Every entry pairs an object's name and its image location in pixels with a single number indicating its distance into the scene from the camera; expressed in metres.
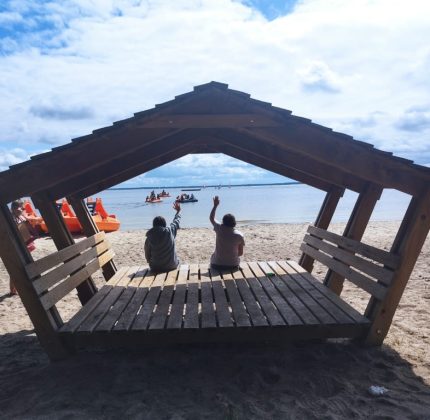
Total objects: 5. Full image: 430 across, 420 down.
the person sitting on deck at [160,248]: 6.17
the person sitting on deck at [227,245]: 6.10
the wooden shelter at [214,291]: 3.71
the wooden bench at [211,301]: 3.76
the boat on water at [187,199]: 59.03
